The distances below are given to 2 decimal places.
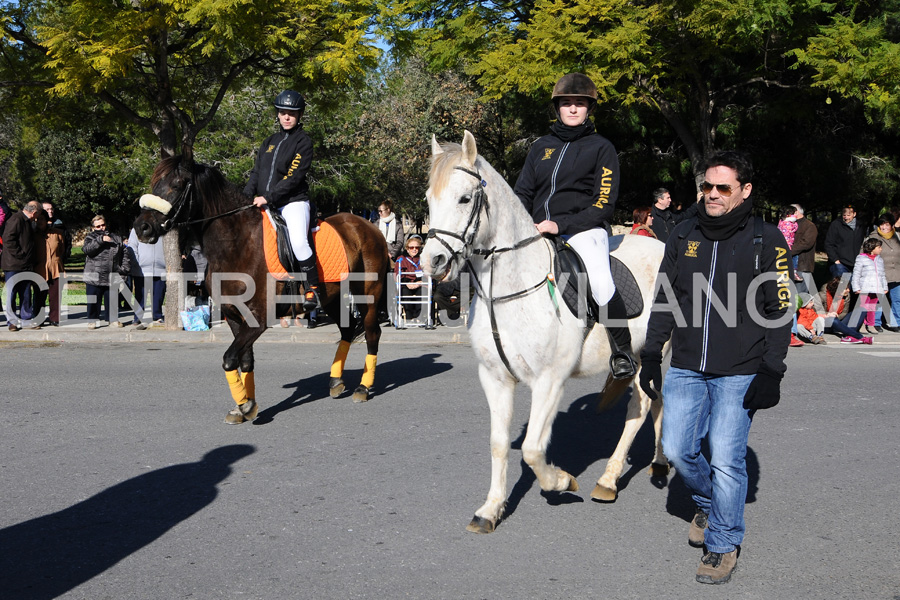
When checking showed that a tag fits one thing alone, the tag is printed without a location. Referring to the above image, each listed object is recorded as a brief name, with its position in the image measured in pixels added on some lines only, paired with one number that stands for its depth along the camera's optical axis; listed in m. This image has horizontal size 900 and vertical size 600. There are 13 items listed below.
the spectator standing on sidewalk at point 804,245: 14.47
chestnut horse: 7.31
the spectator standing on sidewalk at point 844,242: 14.58
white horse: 4.62
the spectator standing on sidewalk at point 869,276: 13.44
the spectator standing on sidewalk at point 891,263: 13.89
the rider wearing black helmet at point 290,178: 7.66
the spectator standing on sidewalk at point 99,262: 14.12
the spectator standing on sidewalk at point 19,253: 13.52
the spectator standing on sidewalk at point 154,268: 14.44
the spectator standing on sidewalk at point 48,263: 14.05
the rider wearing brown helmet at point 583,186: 5.04
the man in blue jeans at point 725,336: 4.02
